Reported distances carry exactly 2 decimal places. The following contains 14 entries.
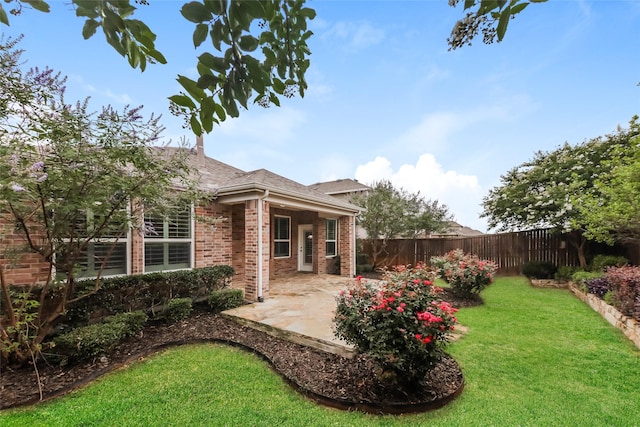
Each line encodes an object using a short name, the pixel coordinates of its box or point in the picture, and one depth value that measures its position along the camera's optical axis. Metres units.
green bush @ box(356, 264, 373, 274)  12.99
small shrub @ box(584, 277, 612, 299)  6.79
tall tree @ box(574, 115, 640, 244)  6.40
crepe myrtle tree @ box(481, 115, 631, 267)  9.99
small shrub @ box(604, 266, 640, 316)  5.25
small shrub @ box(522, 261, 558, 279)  10.27
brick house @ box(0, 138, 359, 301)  5.94
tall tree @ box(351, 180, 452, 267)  14.05
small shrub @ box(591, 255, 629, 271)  8.72
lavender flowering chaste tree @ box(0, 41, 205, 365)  3.29
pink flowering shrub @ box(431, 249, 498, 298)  7.25
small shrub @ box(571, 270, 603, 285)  8.01
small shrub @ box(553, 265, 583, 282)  9.81
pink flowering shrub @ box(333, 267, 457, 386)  3.04
